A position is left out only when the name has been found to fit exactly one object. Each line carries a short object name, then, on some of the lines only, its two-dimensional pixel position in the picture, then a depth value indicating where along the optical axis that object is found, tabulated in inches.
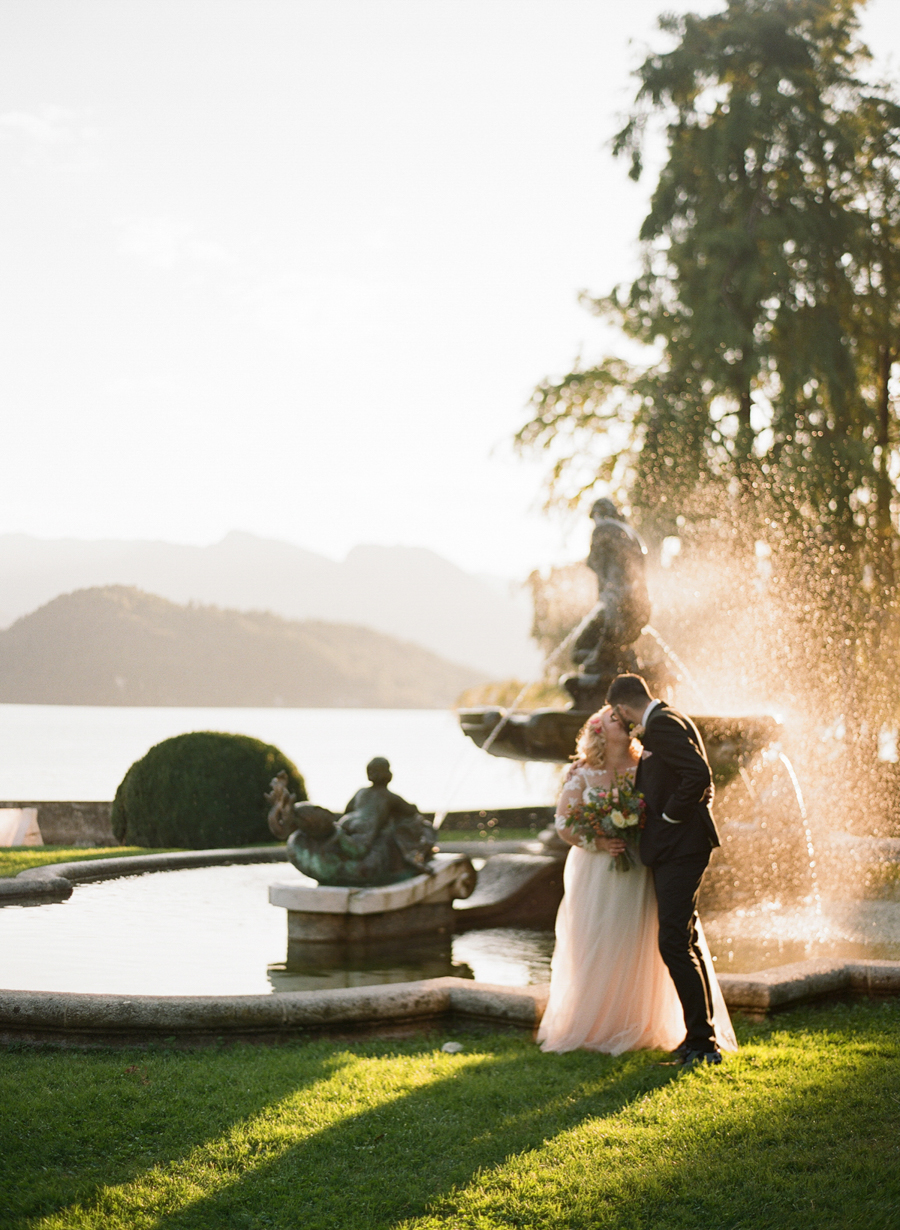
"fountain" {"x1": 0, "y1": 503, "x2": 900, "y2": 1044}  225.5
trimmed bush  555.5
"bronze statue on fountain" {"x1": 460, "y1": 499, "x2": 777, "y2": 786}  365.4
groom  201.3
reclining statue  312.5
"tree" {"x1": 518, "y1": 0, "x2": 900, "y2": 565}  791.1
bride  213.8
